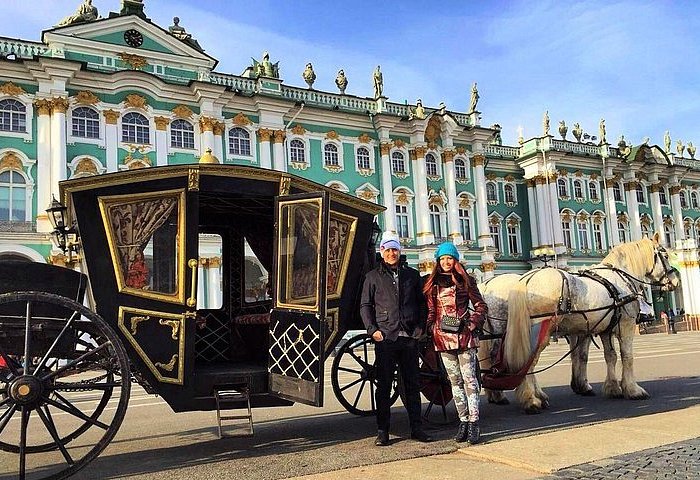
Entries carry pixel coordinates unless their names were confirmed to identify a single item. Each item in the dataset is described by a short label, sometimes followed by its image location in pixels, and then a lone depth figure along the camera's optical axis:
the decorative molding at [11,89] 23.69
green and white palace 24.06
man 6.21
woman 6.11
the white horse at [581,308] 7.81
